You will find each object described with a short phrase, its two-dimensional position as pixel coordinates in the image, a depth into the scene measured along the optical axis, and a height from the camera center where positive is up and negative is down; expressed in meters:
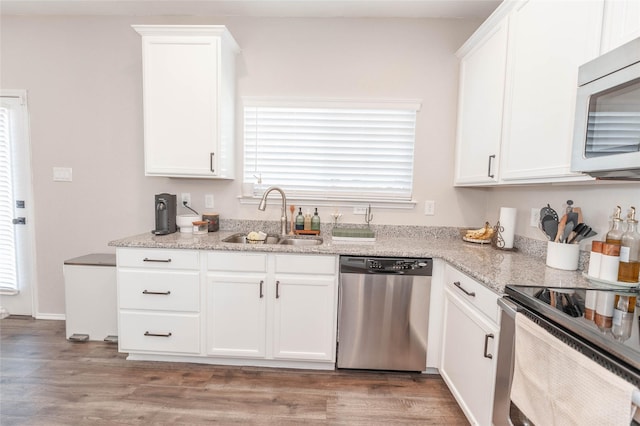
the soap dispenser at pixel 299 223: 2.62 -0.27
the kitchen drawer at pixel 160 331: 2.16 -1.01
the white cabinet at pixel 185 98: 2.30 +0.69
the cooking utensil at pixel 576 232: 1.58 -0.16
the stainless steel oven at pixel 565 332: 0.81 -0.41
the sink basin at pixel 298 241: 2.49 -0.40
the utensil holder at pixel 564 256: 1.60 -0.29
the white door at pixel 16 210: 2.77 -0.26
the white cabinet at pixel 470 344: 1.44 -0.79
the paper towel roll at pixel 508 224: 2.11 -0.18
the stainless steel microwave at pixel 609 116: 0.96 +0.29
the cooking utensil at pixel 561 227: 1.62 -0.14
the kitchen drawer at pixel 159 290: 2.13 -0.71
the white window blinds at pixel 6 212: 2.78 -0.28
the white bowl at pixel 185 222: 2.46 -0.28
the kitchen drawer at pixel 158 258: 2.12 -0.49
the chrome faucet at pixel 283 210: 2.48 -0.16
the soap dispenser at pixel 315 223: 2.61 -0.26
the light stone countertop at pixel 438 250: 1.47 -0.37
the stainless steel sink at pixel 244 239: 2.51 -0.40
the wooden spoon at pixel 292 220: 2.65 -0.25
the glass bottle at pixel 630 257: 1.32 -0.24
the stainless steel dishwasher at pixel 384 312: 2.07 -0.80
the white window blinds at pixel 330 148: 2.65 +0.38
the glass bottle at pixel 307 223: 2.63 -0.27
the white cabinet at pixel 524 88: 1.36 +0.61
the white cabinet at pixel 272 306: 2.11 -0.80
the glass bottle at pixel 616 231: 1.37 -0.13
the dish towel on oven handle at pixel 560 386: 0.76 -0.53
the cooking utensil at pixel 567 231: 1.61 -0.16
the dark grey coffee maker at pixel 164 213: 2.43 -0.21
